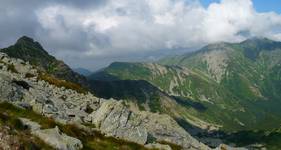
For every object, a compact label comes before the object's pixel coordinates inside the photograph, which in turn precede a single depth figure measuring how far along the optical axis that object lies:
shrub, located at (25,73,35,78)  77.65
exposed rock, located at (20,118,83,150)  22.19
